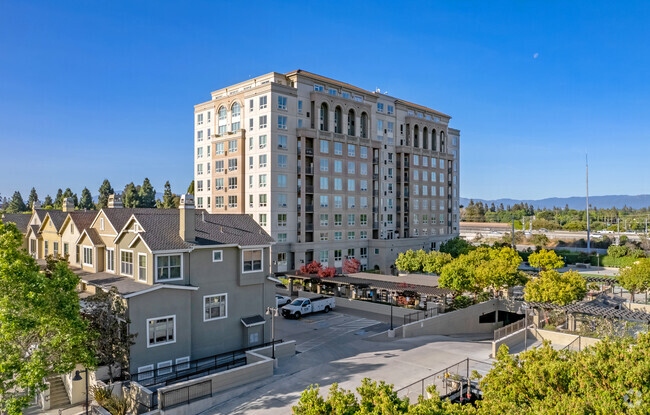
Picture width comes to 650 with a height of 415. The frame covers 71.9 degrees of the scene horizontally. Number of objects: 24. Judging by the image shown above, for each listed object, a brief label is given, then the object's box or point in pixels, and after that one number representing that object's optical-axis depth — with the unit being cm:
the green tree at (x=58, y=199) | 11846
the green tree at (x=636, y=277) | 4253
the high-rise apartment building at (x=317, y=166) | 5956
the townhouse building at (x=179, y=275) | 2452
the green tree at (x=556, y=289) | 3572
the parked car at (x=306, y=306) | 3956
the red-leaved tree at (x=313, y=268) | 5166
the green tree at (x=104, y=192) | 11892
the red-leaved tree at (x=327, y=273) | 4928
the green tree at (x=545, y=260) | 6066
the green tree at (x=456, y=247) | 7012
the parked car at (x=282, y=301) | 4328
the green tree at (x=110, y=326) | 2214
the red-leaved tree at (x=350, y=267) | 5962
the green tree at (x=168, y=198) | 10719
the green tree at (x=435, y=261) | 5388
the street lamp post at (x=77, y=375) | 1989
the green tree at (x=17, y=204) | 12656
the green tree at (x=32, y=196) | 13188
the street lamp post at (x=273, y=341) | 2591
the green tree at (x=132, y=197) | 11412
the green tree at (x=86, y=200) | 12185
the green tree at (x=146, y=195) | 11800
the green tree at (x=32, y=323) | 1730
